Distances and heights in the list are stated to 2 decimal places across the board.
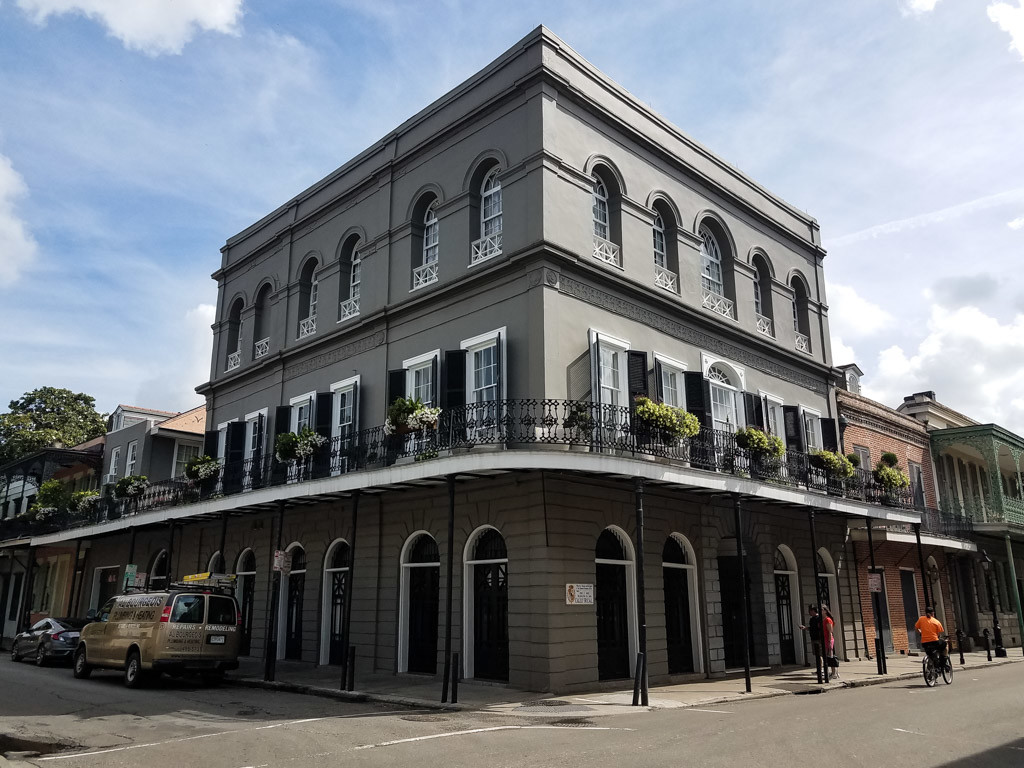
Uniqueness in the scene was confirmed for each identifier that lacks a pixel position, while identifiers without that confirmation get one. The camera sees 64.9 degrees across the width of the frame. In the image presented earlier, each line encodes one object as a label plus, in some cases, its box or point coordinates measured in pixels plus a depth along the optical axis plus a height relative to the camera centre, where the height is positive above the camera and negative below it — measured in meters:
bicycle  14.70 -1.17
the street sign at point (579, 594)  13.45 +0.11
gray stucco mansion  14.02 +4.05
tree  41.03 +9.25
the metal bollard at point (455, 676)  11.90 -1.07
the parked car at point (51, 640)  18.78 -0.89
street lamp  22.48 -0.70
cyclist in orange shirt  14.84 -0.70
